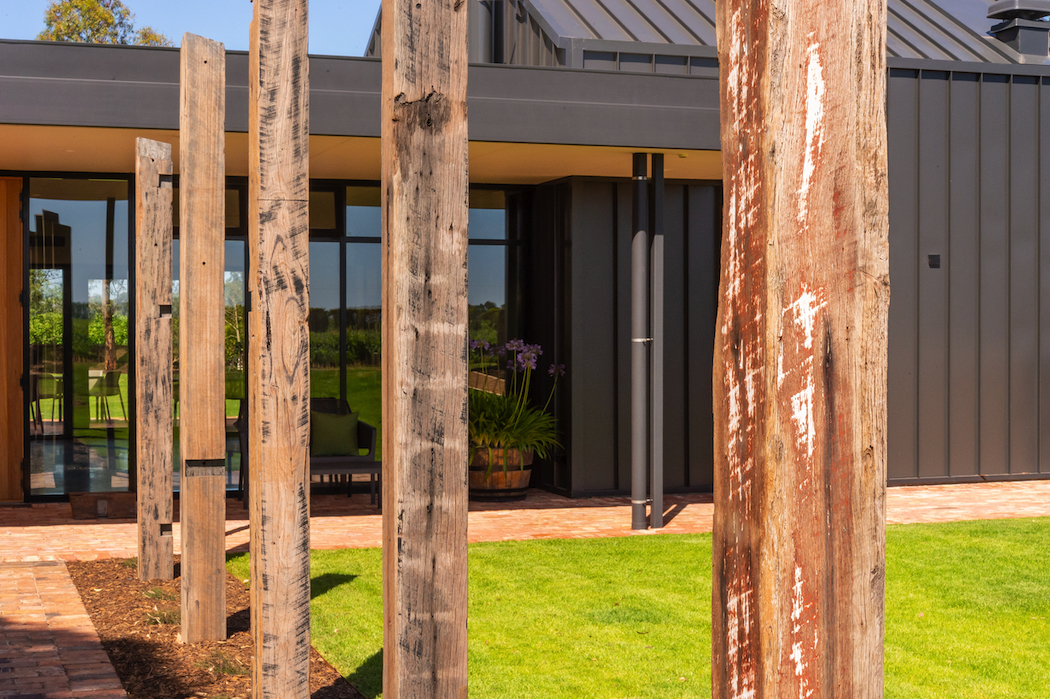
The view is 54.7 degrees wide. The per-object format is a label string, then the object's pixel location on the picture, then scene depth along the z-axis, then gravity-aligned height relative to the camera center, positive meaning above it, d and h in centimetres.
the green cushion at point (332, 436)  995 -87
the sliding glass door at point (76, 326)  986 +22
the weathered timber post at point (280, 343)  336 +2
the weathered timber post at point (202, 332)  500 +8
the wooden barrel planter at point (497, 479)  1007 -132
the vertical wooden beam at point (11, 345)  973 +3
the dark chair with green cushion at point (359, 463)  939 -108
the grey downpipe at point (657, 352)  836 -4
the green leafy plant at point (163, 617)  551 -148
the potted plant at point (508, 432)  1009 -85
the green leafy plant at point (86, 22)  3070 +1001
